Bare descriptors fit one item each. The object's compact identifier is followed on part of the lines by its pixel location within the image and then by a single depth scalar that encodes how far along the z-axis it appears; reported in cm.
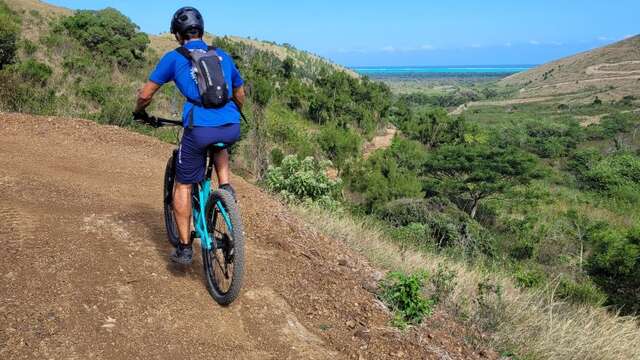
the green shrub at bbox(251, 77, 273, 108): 2820
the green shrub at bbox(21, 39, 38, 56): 1792
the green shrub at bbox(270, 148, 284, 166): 1752
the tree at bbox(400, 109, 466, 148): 5794
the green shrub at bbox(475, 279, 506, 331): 441
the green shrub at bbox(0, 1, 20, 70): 1470
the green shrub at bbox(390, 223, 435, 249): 881
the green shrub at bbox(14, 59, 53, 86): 1304
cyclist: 332
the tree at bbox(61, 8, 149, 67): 2638
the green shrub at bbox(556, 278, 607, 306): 1087
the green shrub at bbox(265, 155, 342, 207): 963
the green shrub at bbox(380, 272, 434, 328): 405
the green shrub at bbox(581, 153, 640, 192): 5391
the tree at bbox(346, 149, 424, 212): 2775
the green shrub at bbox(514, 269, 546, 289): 821
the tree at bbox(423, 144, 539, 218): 3791
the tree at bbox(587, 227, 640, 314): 1825
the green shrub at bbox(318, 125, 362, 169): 3291
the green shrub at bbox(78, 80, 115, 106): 1391
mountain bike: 337
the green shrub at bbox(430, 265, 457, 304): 467
